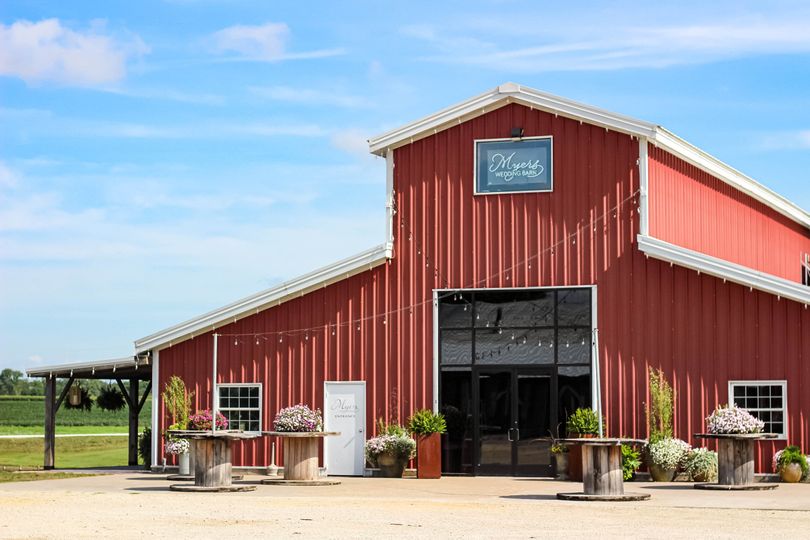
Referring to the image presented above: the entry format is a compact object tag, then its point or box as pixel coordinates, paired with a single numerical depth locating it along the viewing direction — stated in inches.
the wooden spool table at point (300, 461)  971.9
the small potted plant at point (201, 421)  1010.7
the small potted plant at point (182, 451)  1042.7
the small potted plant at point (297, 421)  967.6
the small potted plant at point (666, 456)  984.9
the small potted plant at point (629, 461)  995.3
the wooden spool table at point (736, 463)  890.7
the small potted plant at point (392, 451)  1053.8
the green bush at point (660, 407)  1007.0
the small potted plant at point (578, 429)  998.4
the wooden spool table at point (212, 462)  885.2
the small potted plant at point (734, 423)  891.4
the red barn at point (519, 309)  1003.3
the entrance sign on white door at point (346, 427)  1095.0
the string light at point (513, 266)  1051.9
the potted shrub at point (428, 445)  1040.2
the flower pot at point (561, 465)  1017.5
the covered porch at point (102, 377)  1226.5
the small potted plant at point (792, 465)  956.6
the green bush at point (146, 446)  1242.3
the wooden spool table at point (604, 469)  810.2
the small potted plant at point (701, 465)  975.6
